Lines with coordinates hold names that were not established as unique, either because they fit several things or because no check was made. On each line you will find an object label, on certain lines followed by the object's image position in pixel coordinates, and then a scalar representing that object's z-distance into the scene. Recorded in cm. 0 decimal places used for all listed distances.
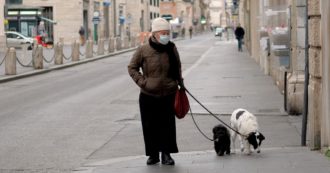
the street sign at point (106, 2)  8402
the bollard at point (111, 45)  5192
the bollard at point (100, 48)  4822
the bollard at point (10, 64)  2906
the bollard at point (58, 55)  3677
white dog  987
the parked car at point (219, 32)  10308
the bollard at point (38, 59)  3297
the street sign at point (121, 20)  8969
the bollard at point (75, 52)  4030
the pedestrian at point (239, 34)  4941
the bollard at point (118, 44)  5665
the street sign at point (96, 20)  7244
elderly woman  920
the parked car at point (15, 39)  5652
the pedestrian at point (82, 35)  7024
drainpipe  1048
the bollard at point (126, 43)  5991
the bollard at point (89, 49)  4431
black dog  982
